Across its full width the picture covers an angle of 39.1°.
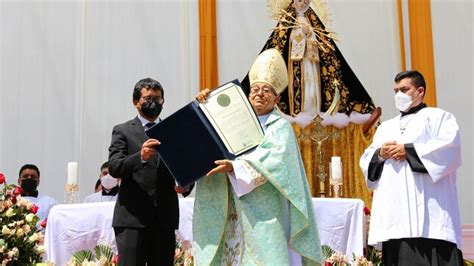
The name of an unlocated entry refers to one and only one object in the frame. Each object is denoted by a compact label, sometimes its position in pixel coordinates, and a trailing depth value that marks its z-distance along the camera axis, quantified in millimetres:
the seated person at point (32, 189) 5957
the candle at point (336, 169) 5777
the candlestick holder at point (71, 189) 5399
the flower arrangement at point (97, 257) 4656
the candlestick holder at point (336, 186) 5709
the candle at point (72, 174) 5477
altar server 3789
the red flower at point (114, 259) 4617
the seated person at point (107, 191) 5719
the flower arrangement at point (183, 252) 4680
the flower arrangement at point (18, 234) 2805
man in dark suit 3377
